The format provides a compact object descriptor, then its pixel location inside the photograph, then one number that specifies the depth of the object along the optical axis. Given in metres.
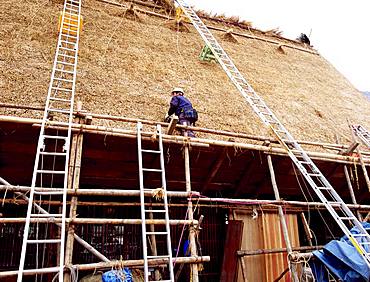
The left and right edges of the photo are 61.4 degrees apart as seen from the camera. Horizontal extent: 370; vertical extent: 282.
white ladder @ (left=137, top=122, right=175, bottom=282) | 3.01
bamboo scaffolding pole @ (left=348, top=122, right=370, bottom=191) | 5.22
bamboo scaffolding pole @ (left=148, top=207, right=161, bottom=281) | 4.38
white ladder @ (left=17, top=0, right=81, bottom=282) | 2.95
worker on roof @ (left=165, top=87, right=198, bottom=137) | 4.85
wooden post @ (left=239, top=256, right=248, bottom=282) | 5.09
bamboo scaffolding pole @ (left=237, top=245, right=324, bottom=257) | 5.17
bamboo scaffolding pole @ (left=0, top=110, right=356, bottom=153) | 3.75
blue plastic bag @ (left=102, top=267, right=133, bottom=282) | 3.00
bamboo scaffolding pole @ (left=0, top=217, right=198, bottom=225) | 2.95
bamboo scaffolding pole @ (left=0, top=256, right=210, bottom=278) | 2.74
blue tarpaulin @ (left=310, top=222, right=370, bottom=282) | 3.48
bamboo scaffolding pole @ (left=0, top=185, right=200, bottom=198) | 3.20
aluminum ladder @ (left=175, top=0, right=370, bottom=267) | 3.69
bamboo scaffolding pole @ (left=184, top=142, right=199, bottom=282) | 3.34
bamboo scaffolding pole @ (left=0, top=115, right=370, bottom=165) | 3.60
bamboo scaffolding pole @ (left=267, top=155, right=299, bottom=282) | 3.83
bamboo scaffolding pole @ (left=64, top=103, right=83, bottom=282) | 3.02
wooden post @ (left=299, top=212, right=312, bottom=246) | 5.43
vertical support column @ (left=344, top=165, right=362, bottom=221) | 5.04
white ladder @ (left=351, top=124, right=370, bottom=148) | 6.89
